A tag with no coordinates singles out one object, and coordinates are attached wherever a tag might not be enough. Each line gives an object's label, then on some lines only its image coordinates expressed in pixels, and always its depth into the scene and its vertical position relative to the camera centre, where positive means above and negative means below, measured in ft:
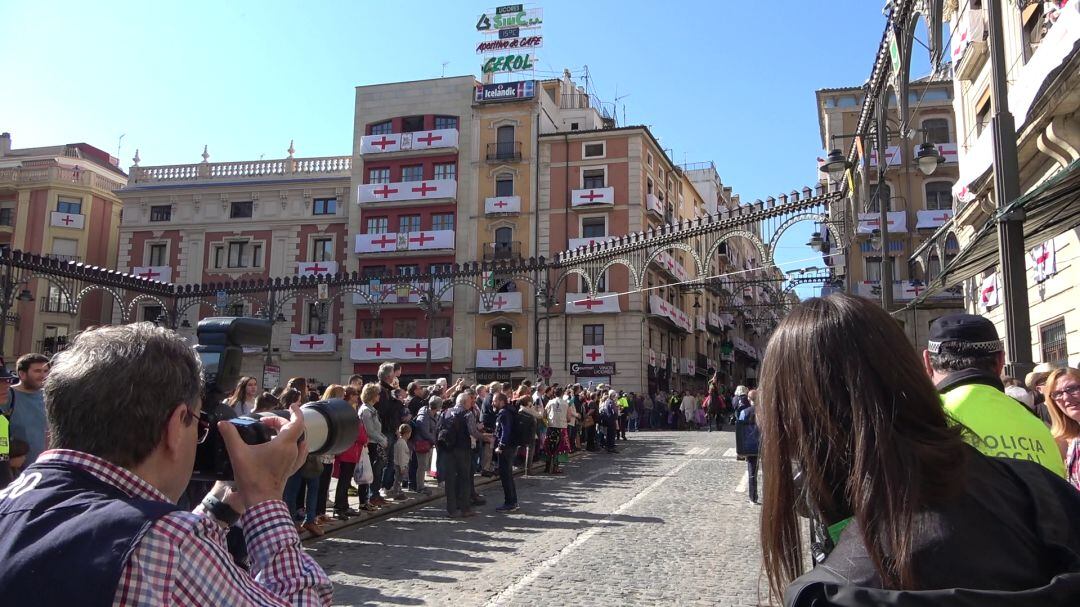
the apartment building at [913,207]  111.45 +27.71
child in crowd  39.60 -3.37
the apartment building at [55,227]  143.13 +29.63
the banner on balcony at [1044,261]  46.69 +7.93
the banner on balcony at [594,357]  125.39 +4.84
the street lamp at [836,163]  44.75 +12.73
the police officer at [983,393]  8.51 +0.00
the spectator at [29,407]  21.48 -0.69
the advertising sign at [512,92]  138.21 +50.95
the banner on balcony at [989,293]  58.44 +7.40
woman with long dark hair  4.48 -0.58
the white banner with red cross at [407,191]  137.69 +33.66
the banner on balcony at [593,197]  131.85 +31.45
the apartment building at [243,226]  144.77 +29.00
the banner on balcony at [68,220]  151.02 +30.59
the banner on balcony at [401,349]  130.62 +6.01
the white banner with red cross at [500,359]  127.44 +4.45
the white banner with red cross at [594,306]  125.59 +12.84
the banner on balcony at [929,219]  114.52 +24.76
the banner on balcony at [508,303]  128.47 +13.46
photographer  4.74 -0.78
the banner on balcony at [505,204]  135.13 +30.76
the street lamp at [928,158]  38.19 +11.15
